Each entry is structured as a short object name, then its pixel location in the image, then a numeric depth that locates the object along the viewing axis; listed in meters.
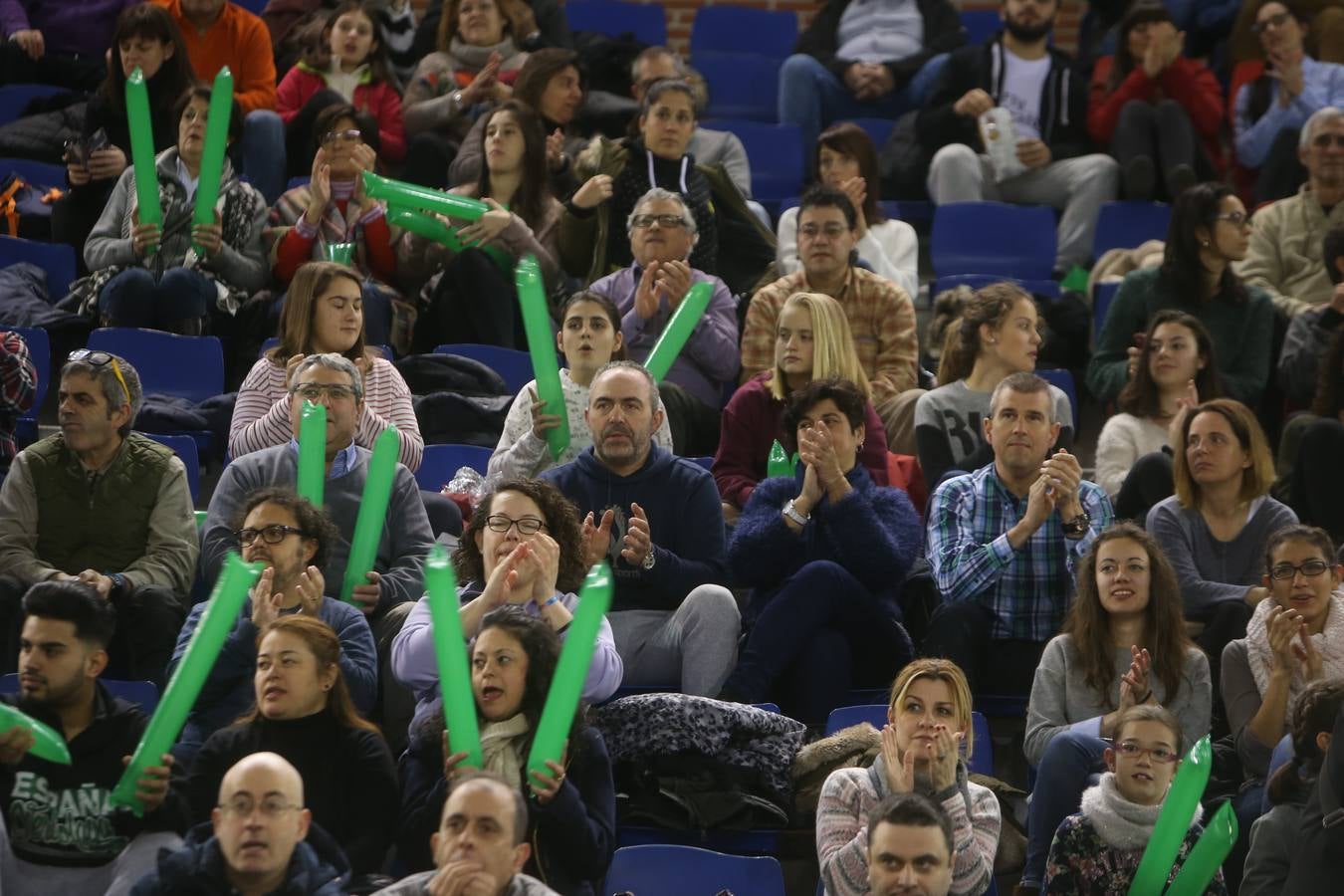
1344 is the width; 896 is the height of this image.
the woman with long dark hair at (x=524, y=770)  8.50
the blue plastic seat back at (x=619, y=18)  17.92
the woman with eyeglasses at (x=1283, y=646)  9.70
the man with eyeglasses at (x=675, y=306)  12.70
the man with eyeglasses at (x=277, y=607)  9.36
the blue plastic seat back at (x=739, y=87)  17.52
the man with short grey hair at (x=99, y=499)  10.45
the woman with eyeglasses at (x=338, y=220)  13.48
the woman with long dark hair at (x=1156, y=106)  15.70
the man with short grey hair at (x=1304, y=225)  14.19
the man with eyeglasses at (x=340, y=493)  10.26
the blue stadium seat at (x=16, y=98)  15.91
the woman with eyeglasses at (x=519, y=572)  9.23
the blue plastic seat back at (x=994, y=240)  15.24
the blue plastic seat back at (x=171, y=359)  12.66
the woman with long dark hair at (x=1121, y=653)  9.79
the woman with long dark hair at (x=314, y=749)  8.73
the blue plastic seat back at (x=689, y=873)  8.78
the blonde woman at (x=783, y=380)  11.78
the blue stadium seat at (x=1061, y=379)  13.41
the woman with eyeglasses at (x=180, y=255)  13.12
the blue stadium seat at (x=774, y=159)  16.41
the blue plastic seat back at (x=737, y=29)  18.03
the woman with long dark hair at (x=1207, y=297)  13.21
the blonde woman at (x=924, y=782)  8.59
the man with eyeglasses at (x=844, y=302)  12.89
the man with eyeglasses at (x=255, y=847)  7.86
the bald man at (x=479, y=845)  7.78
